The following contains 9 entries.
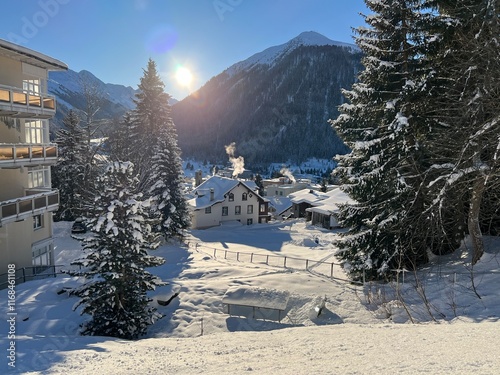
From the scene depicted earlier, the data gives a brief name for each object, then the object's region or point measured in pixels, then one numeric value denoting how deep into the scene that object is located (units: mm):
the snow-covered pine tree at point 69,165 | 34719
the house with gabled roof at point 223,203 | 48219
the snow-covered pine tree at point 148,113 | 36094
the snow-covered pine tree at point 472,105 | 9273
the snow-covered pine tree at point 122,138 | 30422
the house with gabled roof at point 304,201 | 57844
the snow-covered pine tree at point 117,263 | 11891
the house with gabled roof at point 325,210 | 47319
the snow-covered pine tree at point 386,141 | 13133
